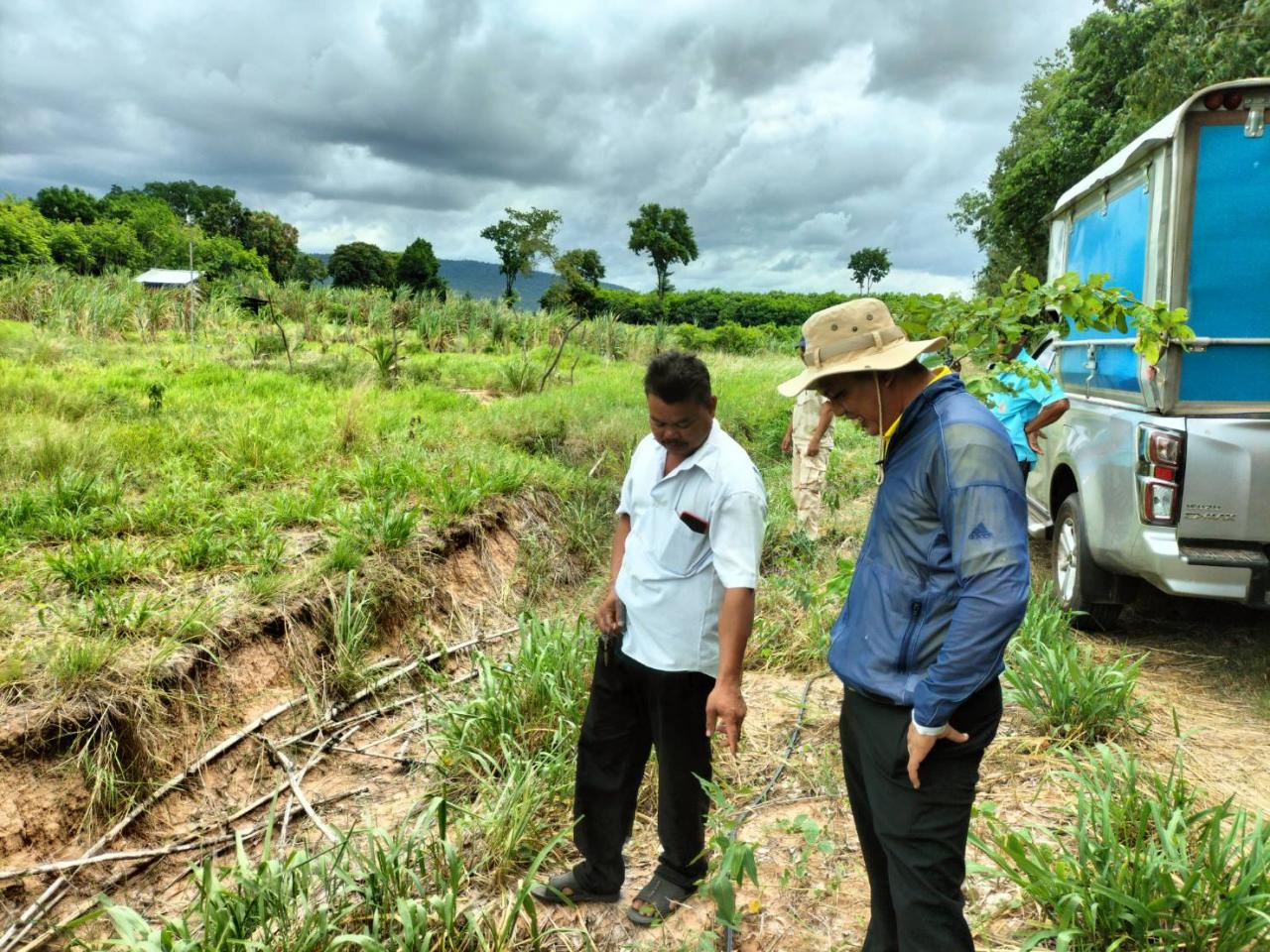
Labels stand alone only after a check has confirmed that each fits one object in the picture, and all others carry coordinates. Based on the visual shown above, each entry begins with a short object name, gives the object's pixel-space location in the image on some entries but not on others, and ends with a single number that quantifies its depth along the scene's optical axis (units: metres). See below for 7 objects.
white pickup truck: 3.82
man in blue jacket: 1.55
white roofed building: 42.09
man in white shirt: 2.26
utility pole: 11.59
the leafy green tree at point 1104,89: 11.65
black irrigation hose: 2.53
